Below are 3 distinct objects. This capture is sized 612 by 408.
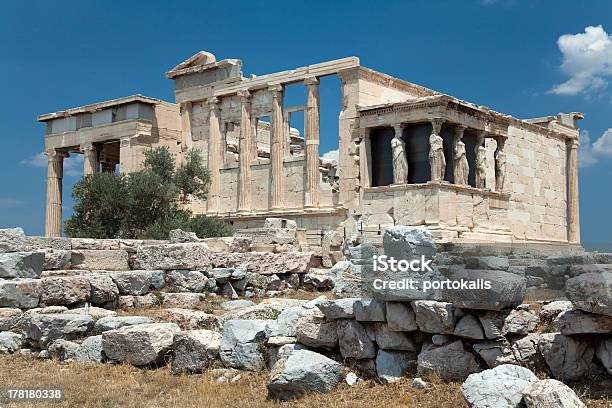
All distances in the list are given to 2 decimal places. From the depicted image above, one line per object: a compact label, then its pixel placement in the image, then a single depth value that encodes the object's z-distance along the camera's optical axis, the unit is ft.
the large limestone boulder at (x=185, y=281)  41.27
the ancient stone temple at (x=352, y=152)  71.61
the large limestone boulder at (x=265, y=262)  45.83
